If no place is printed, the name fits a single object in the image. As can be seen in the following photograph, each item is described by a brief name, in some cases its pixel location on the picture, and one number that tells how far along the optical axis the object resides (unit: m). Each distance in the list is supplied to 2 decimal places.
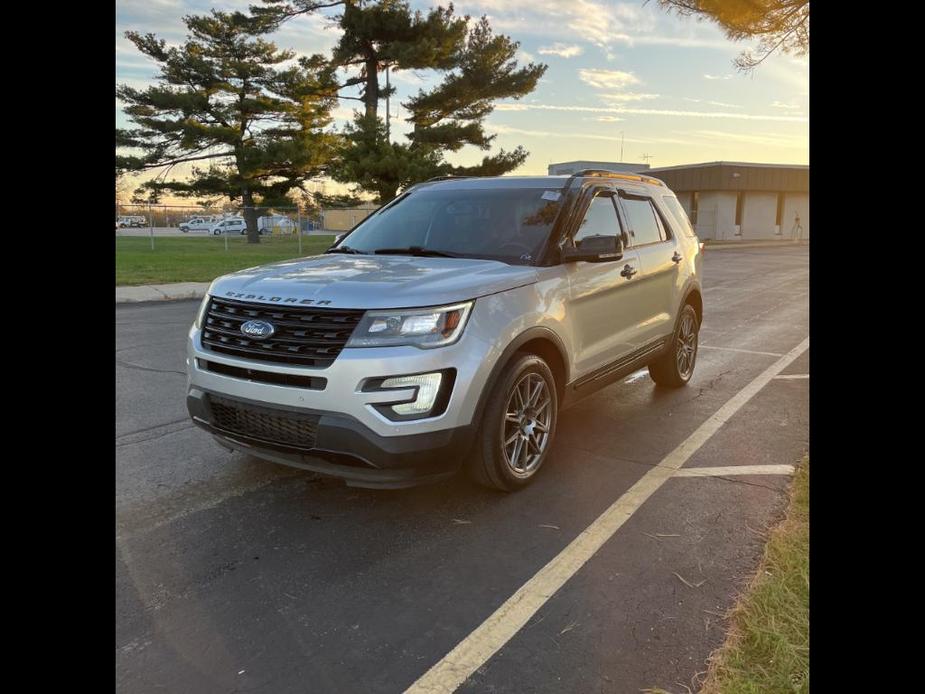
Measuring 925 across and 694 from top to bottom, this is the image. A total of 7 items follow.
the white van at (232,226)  47.93
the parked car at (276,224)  37.44
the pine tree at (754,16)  7.73
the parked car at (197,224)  41.88
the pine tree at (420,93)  26.81
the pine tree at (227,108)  34.94
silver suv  3.46
